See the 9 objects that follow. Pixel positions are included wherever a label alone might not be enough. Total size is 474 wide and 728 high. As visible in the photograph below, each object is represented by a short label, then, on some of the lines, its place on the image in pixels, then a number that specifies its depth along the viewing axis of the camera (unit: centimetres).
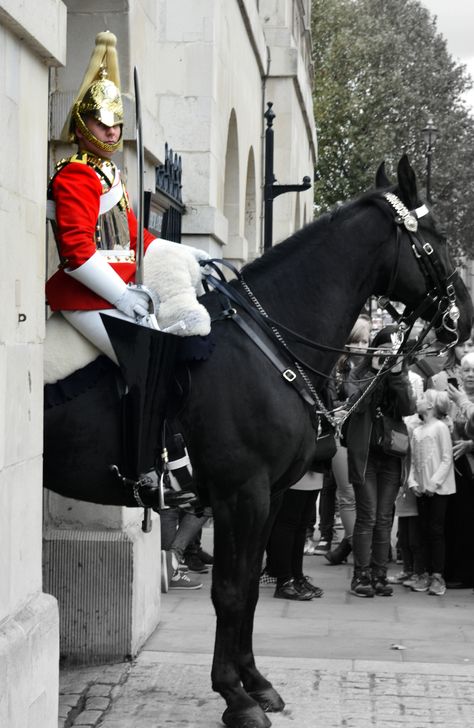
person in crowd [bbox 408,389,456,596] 933
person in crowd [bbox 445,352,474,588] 938
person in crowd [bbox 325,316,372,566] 988
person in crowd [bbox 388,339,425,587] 958
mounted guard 512
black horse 537
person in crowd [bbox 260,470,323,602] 884
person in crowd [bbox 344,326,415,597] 880
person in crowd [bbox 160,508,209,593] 893
